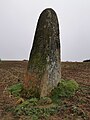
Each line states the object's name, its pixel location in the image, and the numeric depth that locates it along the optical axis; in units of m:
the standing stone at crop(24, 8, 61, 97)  3.09
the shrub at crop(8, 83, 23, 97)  3.21
